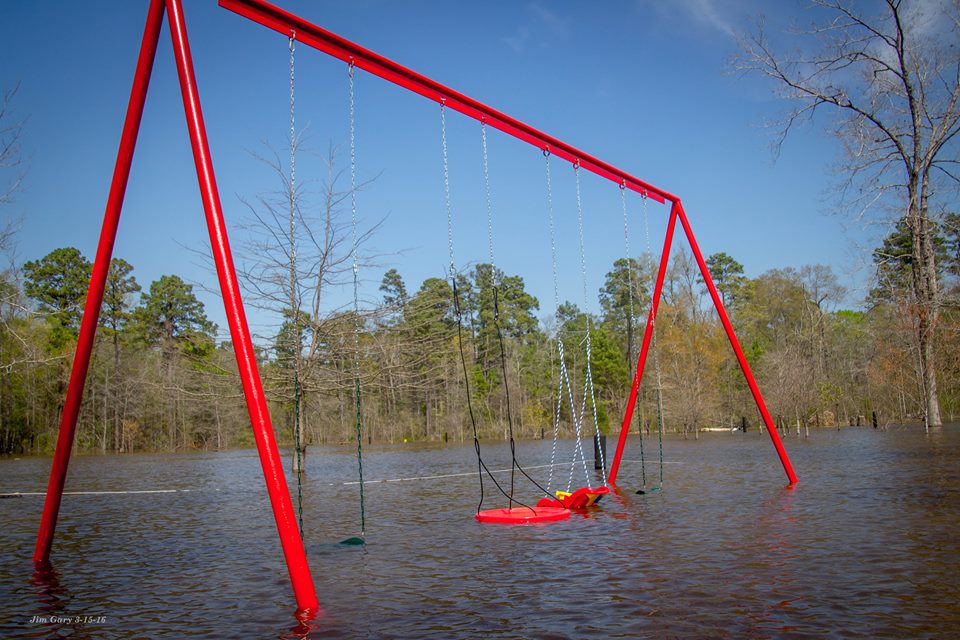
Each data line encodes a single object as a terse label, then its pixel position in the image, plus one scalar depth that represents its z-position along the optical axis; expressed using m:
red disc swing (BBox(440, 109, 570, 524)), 9.34
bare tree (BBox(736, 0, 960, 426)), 23.48
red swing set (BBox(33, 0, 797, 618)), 5.20
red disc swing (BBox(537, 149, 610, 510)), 10.09
